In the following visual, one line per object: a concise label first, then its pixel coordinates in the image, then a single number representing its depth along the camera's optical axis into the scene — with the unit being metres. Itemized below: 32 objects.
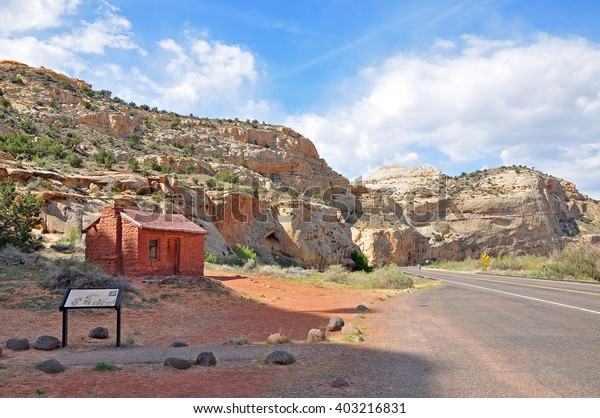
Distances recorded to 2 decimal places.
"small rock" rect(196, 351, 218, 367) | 7.84
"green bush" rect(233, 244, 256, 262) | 40.28
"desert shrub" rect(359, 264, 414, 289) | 29.70
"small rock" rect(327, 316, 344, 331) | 12.47
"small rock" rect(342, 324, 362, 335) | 11.34
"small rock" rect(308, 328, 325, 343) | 10.58
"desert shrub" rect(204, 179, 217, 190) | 44.41
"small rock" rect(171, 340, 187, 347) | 10.67
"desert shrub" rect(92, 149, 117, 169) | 43.37
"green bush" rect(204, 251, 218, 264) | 34.83
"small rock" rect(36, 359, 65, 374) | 7.44
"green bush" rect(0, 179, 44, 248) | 26.72
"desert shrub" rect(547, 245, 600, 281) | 27.23
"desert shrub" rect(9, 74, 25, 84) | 62.38
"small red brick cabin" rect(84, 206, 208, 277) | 23.22
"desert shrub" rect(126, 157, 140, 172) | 44.61
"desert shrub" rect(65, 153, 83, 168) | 40.94
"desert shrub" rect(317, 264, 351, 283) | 32.31
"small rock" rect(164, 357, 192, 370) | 7.63
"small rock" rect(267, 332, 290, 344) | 10.66
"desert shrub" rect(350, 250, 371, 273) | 51.78
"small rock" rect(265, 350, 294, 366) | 7.82
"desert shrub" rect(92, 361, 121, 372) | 7.55
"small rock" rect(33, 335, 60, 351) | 9.93
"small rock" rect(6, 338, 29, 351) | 9.72
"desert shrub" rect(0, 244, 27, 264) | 22.80
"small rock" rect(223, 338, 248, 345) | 10.86
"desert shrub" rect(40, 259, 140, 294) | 16.80
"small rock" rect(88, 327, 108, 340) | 11.90
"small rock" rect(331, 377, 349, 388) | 6.29
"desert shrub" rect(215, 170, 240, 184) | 51.39
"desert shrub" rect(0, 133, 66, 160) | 40.76
